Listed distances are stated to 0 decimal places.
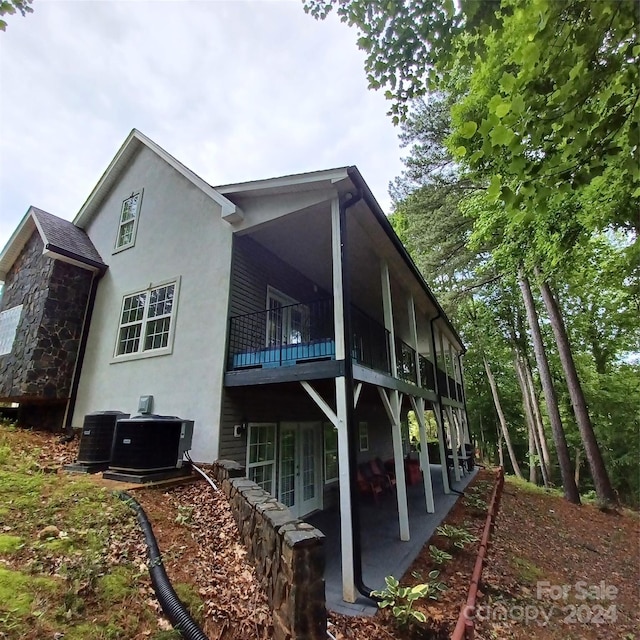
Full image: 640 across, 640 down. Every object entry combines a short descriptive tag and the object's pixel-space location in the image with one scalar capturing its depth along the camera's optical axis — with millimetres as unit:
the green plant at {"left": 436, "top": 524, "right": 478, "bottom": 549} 6348
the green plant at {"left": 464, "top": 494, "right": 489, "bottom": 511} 8923
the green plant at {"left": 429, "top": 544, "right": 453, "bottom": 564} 5480
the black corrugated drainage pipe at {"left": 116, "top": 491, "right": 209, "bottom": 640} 2447
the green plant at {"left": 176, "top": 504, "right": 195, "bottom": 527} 4203
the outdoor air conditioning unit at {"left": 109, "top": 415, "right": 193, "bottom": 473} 5445
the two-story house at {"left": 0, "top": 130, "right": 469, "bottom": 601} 6023
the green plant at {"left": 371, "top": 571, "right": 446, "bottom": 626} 3699
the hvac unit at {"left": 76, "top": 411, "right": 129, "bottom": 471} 6000
